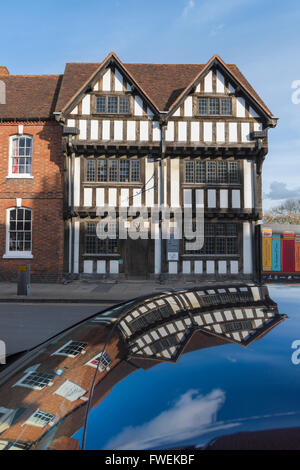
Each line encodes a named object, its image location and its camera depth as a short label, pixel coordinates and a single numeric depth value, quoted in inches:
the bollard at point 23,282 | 433.1
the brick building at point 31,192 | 581.9
